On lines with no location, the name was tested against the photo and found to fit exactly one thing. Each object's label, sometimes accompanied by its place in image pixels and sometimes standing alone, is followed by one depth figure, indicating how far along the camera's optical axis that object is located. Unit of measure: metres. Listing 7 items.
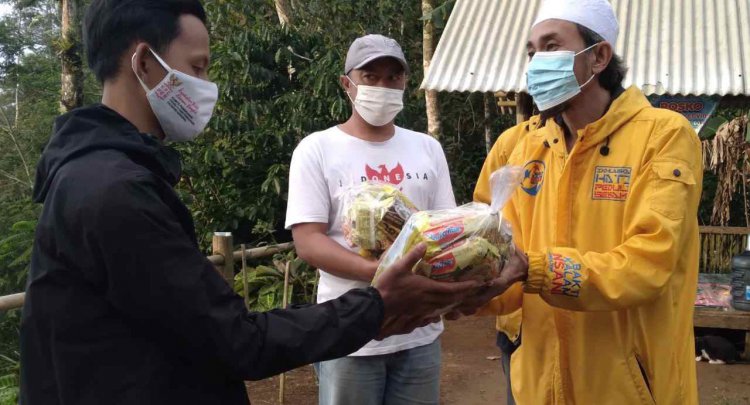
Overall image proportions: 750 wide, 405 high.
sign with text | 6.07
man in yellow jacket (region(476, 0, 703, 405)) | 2.00
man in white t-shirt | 2.77
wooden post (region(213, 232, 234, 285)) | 5.16
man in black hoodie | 1.40
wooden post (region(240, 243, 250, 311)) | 5.49
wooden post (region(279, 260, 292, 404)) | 5.38
